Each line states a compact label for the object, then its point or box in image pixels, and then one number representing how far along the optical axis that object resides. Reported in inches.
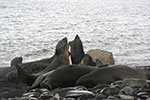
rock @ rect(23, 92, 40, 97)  559.7
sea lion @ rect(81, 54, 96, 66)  884.1
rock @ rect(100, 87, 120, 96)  529.7
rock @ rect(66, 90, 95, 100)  511.8
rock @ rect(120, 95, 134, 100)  497.1
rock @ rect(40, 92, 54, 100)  531.5
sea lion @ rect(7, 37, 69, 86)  727.3
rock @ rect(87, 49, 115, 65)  994.1
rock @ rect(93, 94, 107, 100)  504.8
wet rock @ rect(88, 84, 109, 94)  563.5
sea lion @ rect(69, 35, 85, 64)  955.4
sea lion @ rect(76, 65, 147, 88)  620.1
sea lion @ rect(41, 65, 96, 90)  640.7
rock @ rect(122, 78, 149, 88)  573.2
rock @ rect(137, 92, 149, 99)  508.5
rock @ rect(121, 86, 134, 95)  526.8
